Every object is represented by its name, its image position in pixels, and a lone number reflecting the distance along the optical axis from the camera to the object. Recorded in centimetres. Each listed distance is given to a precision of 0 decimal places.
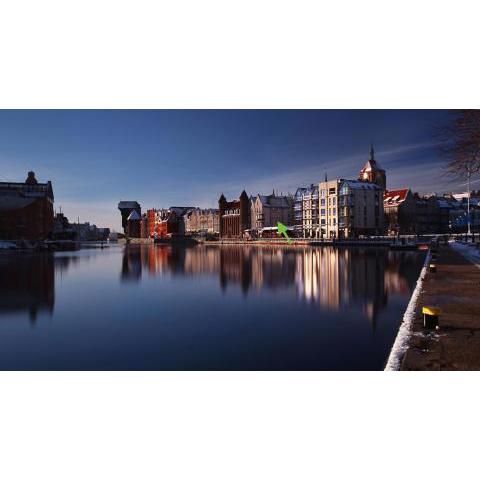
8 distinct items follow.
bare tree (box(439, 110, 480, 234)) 1349
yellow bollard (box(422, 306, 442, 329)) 759
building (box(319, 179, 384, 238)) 7500
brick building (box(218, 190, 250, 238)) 11127
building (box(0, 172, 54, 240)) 6738
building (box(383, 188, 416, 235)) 8544
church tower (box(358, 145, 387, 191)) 10028
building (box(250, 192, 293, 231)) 10356
